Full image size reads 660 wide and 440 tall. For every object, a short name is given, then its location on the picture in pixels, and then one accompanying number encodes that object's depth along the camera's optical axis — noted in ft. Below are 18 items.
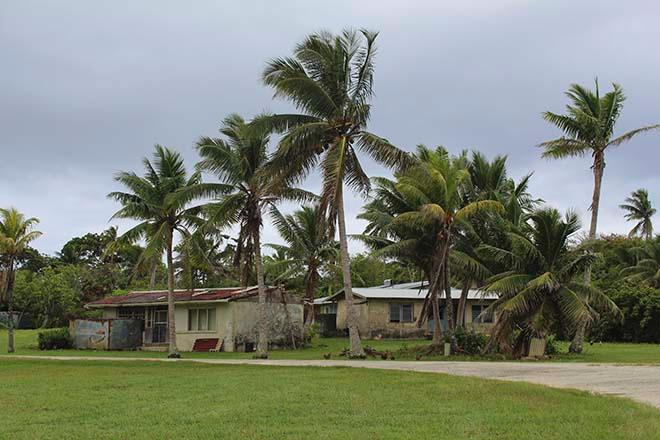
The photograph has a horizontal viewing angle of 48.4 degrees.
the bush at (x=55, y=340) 118.01
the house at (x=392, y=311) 142.61
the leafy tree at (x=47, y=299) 174.40
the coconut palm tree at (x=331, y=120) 81.41
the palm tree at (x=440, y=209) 85.09
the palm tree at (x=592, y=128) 91.56
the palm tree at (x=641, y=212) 234.17
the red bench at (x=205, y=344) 114.21
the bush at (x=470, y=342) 88.12
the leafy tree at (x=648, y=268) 155.22
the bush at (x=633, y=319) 120.78
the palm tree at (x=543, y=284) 79.25
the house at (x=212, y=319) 114.11
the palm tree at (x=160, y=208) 93.50
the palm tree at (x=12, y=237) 106.01
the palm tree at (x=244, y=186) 87.30
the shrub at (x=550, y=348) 87.80
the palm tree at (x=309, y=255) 125.70
